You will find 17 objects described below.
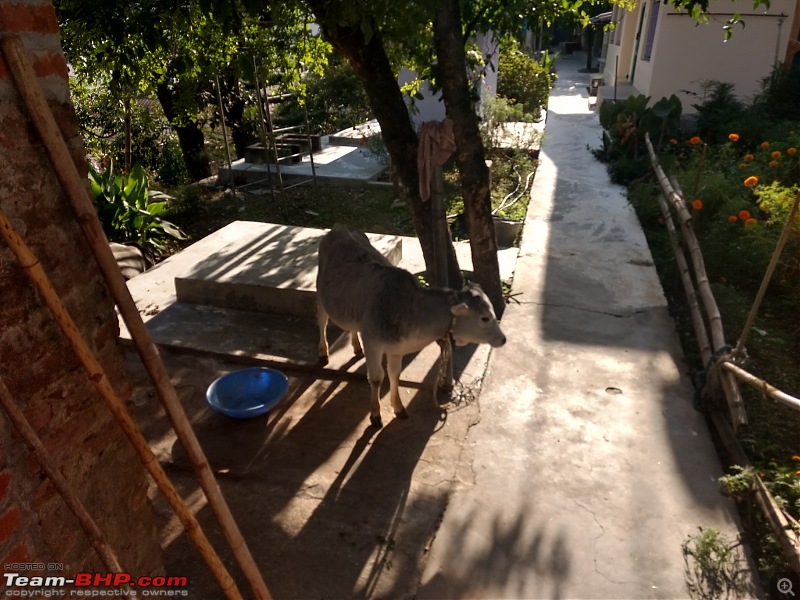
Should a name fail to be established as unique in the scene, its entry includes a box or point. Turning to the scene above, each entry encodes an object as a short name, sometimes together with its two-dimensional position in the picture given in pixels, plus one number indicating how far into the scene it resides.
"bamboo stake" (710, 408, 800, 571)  3.09
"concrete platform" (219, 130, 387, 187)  10.32
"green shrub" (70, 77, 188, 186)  10.17
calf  4.00
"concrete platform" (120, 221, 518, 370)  5.48
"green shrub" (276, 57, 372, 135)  15.22
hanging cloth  4.39
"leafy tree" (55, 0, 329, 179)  4.62
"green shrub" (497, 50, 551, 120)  15.91
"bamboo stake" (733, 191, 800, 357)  3.68
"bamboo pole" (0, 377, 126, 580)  1.63
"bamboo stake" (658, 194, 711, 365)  4.98
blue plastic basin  4.52
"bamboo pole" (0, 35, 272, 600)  1.68
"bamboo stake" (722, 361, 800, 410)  3.40
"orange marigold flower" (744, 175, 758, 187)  6.06
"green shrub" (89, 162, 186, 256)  7.49
